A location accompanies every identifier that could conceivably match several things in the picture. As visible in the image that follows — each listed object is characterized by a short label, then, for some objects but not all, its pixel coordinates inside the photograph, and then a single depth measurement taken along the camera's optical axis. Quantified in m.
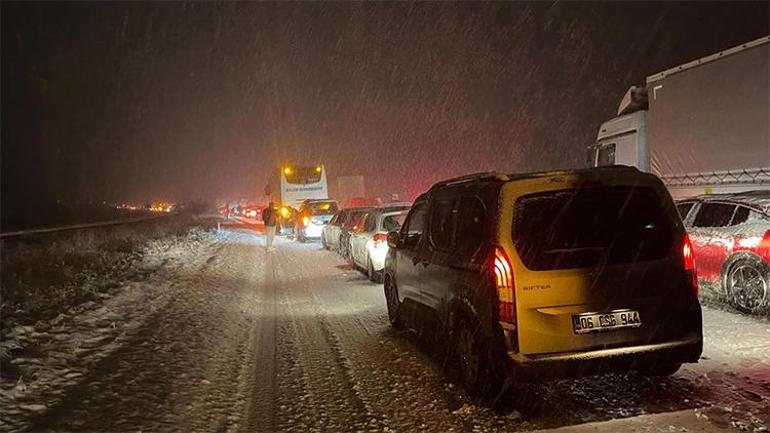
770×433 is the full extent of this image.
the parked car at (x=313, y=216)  24.05
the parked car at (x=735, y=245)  7.62
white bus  33.59
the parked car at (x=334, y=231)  18.09
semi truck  10.38
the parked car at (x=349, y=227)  14.67
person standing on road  20.41
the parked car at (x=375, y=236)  11.84
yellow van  4.43
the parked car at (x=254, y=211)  54.41
